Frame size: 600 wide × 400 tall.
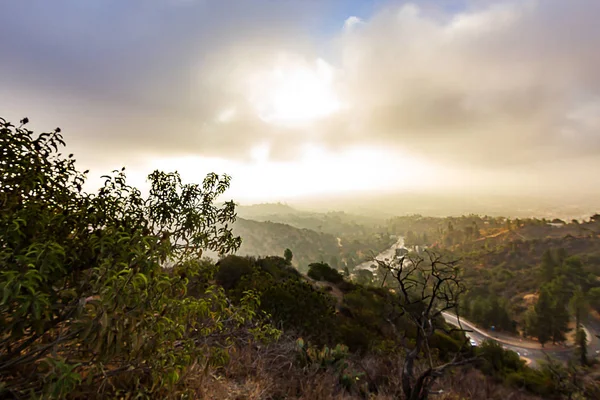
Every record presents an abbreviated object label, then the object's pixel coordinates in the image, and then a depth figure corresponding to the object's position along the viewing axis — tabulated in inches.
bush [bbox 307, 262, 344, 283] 1480.1
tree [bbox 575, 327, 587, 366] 1622.8
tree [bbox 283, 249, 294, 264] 1738.7
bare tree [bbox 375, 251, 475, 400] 253.5
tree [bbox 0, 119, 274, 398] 97.0
